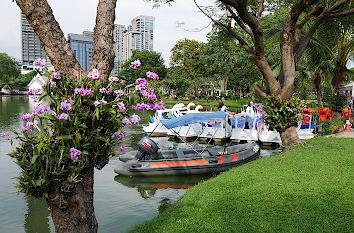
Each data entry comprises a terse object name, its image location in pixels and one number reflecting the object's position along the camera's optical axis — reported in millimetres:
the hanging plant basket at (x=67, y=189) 3141
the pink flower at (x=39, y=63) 3262
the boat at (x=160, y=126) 19027
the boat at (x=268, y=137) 15967
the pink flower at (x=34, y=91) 3209
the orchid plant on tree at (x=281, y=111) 9970
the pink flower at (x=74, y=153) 2971
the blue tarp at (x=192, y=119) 11420
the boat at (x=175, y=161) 10273
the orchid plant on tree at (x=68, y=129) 3012
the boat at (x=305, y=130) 15748
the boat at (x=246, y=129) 16484
